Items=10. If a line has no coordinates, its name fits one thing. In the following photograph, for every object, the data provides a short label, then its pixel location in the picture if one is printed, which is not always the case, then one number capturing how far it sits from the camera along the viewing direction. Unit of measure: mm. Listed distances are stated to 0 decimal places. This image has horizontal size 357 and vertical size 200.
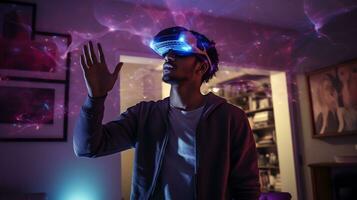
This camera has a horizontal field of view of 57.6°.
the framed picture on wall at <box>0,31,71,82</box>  2076
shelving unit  4102
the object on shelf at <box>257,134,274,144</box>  4102
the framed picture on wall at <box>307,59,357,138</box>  2654
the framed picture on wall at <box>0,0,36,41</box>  2100
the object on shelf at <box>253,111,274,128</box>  4105
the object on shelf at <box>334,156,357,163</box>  2475
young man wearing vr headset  862
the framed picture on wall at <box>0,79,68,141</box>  2008
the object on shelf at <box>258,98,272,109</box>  4141
